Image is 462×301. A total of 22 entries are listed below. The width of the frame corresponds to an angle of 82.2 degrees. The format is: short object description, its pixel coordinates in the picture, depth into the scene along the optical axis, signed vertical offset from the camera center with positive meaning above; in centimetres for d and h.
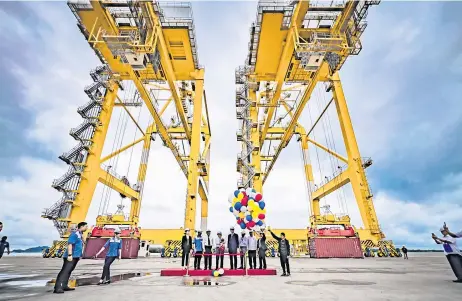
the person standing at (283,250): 792 +49
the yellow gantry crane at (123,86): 1625 +1321
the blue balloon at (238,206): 1006 +217
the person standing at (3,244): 841 +82
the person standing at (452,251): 612 +34
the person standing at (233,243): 978 +87
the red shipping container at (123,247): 1850 +153
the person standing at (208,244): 1012 +89
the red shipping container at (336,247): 1825 +129
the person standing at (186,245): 1043 +88
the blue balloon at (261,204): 1017 +226
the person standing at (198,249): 945 +68
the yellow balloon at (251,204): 1004 +223
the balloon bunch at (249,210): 994 +202
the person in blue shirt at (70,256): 509 +27
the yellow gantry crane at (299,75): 1580 +1330
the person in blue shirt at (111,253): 621 +37
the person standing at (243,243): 955 +84
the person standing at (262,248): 909 +65
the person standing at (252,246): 934 +73
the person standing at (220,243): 1027 +91
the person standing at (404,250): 1864 +109
